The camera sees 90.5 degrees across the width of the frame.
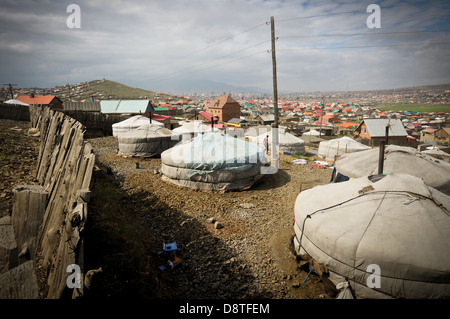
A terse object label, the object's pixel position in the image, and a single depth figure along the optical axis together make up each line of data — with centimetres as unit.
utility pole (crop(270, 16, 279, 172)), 1257
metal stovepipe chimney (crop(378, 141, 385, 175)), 627
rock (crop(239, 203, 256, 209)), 754
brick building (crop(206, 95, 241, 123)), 5562
